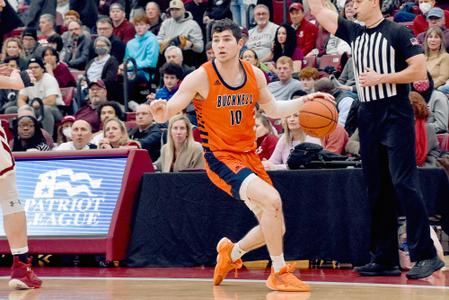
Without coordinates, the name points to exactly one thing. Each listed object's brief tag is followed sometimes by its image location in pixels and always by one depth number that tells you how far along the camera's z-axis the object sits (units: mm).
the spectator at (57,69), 18125
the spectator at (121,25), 19484
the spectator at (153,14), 19531
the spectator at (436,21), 15109
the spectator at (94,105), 15570
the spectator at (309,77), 14570
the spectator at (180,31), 17562
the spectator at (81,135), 13094
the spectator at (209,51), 16438
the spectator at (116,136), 12578
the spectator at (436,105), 13016
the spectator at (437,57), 14156
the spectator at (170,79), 15109
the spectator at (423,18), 15703
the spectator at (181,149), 11625
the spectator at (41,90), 16906
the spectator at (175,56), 16109
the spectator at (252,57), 15242
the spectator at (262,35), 17266
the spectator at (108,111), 14664
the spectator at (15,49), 17812
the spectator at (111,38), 18609
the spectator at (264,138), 12242
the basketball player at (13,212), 9055
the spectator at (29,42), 19136
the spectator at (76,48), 19203
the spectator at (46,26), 20156
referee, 9047
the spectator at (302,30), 17219
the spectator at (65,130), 14821
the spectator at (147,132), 13688
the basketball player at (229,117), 8812
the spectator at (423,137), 10664
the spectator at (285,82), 14828
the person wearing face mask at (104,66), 17312
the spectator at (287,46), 16812
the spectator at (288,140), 11672
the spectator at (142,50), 17359
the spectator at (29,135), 13922
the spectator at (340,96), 13492
